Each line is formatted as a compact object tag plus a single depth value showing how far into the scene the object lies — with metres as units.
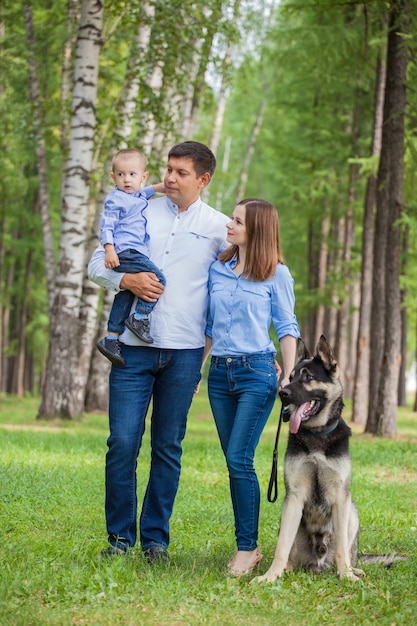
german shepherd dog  5.95
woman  6.04
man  6.14
